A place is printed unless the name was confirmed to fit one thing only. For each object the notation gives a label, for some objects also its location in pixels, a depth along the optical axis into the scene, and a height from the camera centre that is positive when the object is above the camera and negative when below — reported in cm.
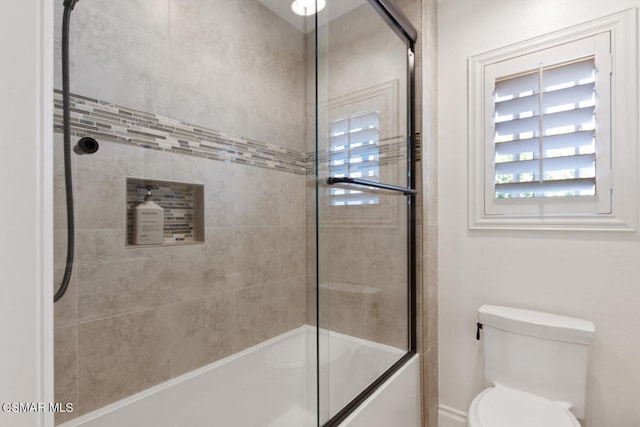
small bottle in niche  122 -4
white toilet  123 -70
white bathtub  114 -76
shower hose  100 +23
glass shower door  110 +3
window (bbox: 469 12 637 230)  133 +37
